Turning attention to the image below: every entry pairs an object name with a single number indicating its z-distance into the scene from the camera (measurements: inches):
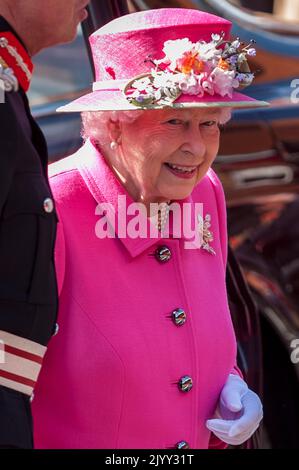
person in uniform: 195.5
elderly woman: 226.4
